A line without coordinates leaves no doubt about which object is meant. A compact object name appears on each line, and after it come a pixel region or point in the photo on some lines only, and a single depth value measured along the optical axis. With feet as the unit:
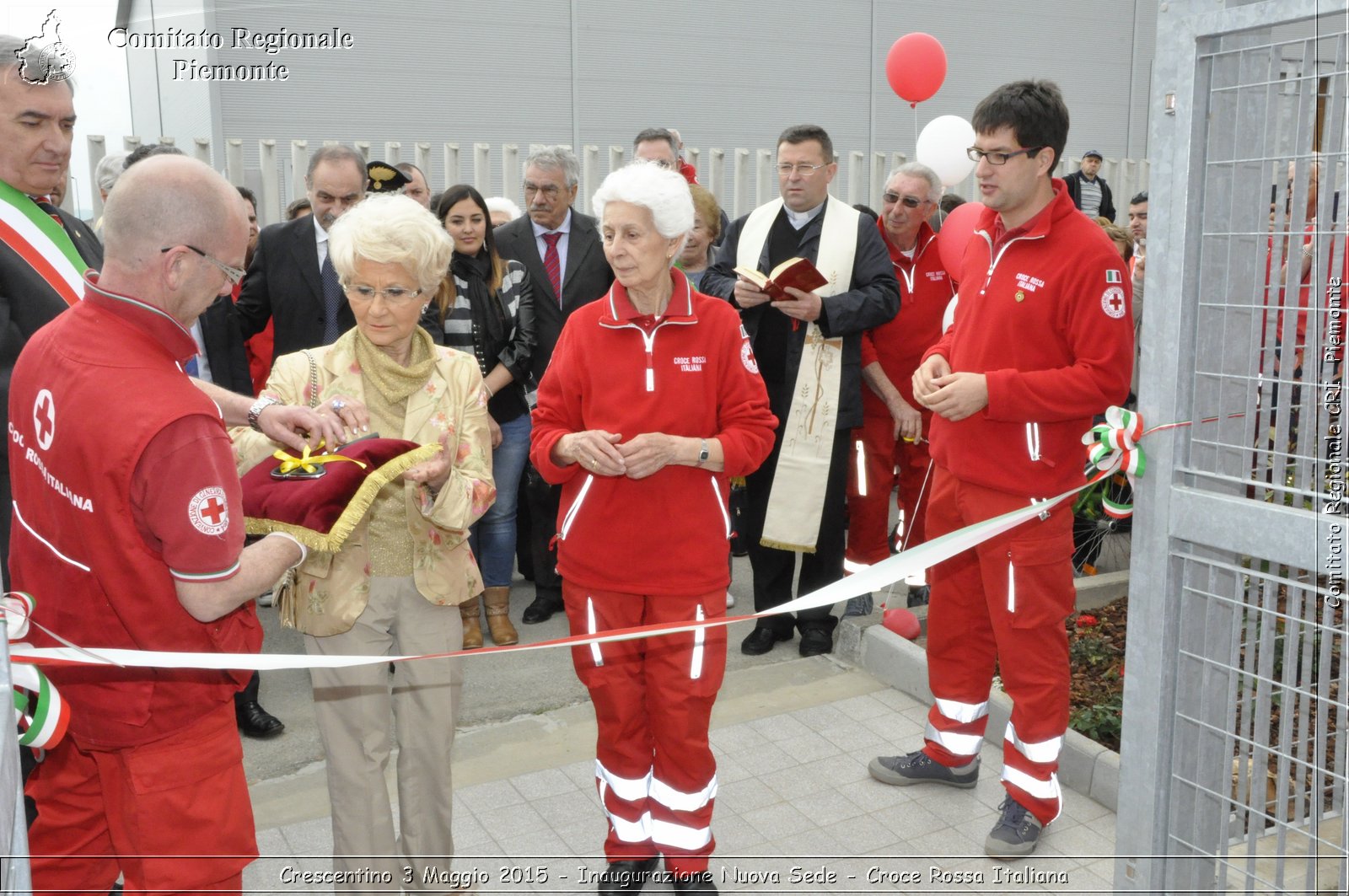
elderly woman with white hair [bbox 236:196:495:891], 9.45
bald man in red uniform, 6.91
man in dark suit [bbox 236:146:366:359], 16.03
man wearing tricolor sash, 8.84
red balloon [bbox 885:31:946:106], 29.63
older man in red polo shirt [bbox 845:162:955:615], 18.89
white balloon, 26.58
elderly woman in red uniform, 10.62
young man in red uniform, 11.12
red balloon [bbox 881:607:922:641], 16.98
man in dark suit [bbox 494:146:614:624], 18.74
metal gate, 6.80
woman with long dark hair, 17.38
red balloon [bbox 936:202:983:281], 17.26
